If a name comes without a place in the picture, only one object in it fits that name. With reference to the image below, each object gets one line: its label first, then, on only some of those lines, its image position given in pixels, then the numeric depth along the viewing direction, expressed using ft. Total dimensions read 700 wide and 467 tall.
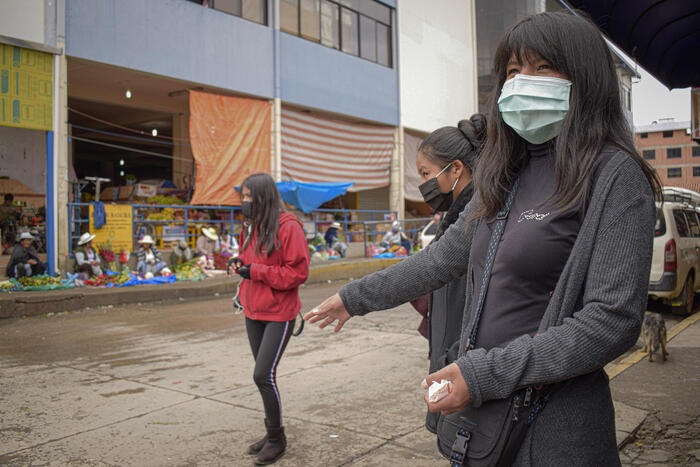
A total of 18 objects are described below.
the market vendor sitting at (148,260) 45.50
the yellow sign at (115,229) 45.29
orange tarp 53.93
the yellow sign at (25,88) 40.09
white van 28.14
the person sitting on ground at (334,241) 65.10
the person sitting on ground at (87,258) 42.52
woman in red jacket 12.35
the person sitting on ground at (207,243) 51.26
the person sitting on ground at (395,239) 70.18
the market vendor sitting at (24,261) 39.24
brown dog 18.43
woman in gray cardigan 4.42
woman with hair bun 7.88
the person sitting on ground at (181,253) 48.70
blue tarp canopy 58.18
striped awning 64.03
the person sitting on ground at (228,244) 53.25
